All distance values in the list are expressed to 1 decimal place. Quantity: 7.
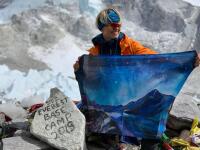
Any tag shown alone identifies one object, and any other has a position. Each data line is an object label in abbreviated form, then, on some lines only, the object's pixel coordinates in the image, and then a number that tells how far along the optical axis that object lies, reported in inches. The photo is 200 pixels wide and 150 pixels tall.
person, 121.3
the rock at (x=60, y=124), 113.4
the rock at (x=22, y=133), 124.5
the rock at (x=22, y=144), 115.0
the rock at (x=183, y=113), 146.8
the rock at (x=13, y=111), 156.0
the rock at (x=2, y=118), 140.6
